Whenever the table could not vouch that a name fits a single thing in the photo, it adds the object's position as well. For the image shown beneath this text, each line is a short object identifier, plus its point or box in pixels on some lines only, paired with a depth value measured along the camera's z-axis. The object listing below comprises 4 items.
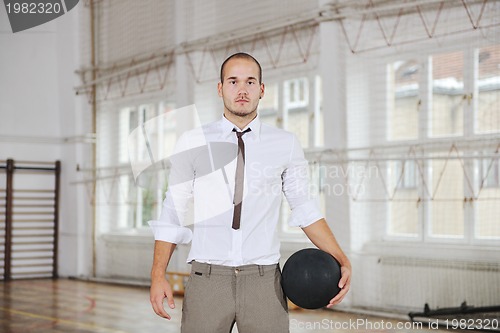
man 1.87
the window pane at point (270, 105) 6.78
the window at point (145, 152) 8.05
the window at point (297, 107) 6.50
